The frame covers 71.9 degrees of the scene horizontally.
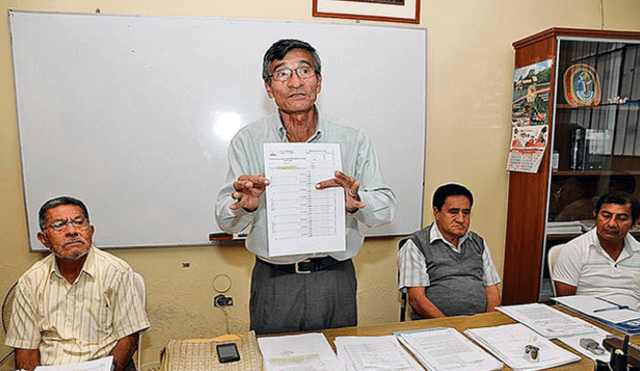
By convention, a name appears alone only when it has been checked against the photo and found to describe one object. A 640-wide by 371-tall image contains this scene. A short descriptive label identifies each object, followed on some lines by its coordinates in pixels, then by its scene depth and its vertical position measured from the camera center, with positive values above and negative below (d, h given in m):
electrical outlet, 2.71 -0.99
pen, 1.81 -0.70
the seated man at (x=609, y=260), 2.26 -0.63
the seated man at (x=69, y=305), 1.68 -0.64
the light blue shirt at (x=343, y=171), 1.64 -0.14
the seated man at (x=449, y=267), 2.15 -0.63
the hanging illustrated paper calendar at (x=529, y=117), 2.62 +0.13
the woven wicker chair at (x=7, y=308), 2.16 -0.85
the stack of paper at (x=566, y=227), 2.77 -0.56
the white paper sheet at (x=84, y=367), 1.31 -0.68
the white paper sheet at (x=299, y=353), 1.35 -0.69
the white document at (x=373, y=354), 1.37 -0.70
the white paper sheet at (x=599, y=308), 1.74 -0.70
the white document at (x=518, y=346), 1.40 -0.70
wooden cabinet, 2.65 -0.04
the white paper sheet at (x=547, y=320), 1.62 -0.71
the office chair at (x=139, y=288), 1.89 -0.65
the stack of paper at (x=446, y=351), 1.37 -0.70
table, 1.60 -0.71
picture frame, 2.64 +0.78
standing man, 1.66 -0.26
